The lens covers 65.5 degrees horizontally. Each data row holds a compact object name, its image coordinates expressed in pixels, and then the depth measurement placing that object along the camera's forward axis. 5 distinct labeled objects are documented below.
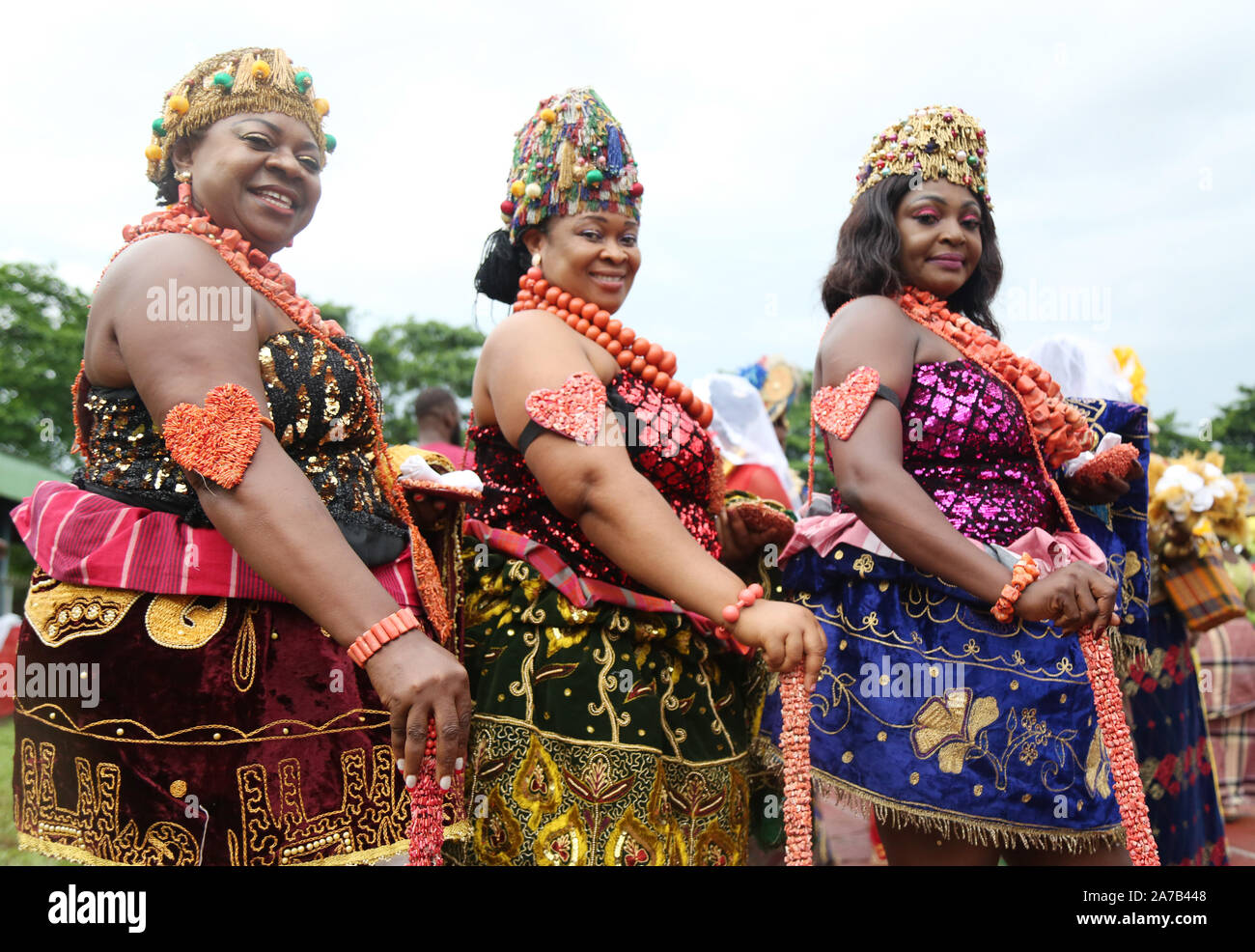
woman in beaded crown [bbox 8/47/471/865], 1.50
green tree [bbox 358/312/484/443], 20.30
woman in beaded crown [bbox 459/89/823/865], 1.81
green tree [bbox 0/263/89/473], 17.11
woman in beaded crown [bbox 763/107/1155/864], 2.09
